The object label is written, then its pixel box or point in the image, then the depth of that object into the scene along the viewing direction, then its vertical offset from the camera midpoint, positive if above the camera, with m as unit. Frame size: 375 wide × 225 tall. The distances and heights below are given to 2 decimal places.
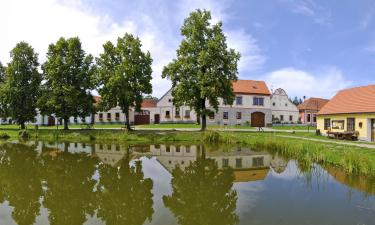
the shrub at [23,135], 30.95 -1.56
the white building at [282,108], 52.62 +2.28
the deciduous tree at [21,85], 35.10 +4.22
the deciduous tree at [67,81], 32.66 +4.47
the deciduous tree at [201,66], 30.56 +5.77
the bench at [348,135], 26.27 -1.25
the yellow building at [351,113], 25.45 +0.76
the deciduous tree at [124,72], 30.69 +5.00
